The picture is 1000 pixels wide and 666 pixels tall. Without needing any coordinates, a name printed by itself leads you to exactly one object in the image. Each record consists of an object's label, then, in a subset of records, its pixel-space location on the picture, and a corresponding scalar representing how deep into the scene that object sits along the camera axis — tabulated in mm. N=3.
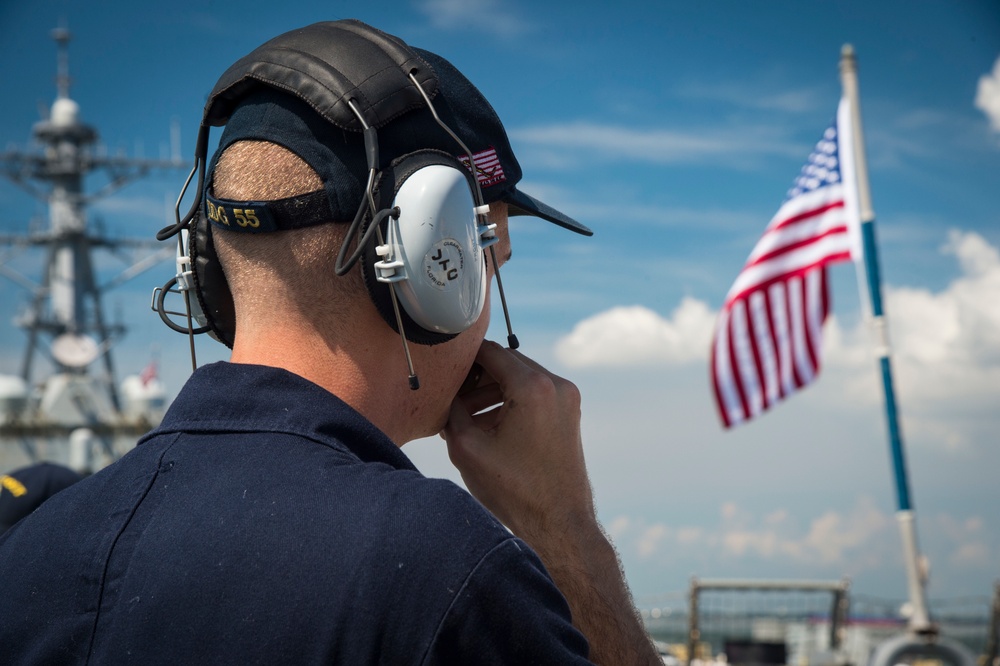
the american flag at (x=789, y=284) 9805
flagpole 10852
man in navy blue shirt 1138
